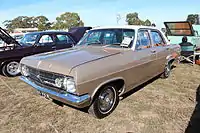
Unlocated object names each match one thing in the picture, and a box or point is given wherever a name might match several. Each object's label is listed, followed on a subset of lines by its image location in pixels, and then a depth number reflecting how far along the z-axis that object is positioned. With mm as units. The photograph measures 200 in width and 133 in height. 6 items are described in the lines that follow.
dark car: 6906
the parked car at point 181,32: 10094
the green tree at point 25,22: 95250
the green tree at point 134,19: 77138
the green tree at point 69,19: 83569
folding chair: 8523
